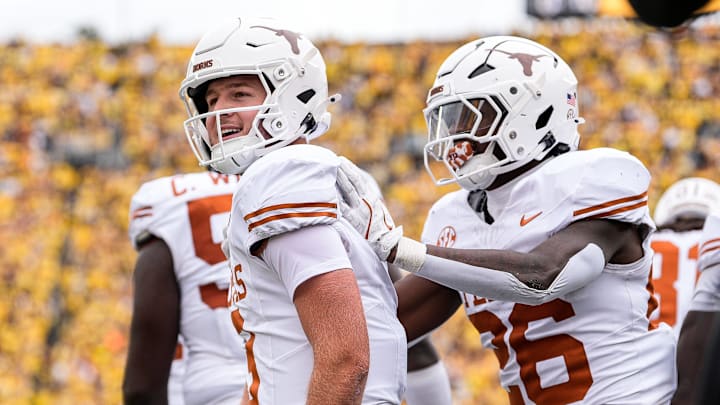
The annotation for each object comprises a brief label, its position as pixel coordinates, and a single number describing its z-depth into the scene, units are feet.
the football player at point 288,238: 15.48
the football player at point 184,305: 25.89
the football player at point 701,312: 22.52
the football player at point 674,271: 34.04
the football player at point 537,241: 19.71
